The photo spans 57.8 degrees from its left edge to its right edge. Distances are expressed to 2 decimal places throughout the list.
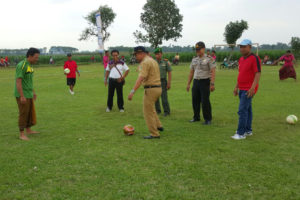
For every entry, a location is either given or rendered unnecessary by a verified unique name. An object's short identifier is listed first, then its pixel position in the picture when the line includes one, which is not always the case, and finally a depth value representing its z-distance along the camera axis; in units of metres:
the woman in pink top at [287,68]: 17.00
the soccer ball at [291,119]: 7.18
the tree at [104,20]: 79.00
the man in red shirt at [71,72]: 13.59
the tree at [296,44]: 37.58
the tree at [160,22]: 64.56
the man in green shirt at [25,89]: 5.98
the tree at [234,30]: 44.62
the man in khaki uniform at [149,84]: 5.88
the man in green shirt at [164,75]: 8.55
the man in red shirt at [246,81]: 5.73
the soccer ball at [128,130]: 6.43
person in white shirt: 9.27
